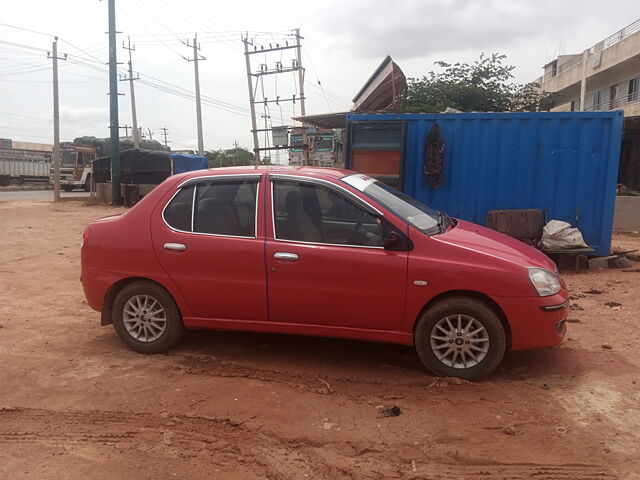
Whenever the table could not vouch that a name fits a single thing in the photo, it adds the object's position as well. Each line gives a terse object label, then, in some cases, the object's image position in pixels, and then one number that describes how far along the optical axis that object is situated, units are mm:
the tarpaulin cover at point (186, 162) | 22438
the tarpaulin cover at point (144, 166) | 22000
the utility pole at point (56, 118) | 23438
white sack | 7531
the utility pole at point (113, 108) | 20688
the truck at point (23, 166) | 38688
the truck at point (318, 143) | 22312
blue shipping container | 7746
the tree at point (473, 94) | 13180
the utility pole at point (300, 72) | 33625
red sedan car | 3732
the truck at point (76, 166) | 31188
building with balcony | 19516
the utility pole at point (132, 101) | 40469
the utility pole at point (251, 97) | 29661
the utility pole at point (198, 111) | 35750
